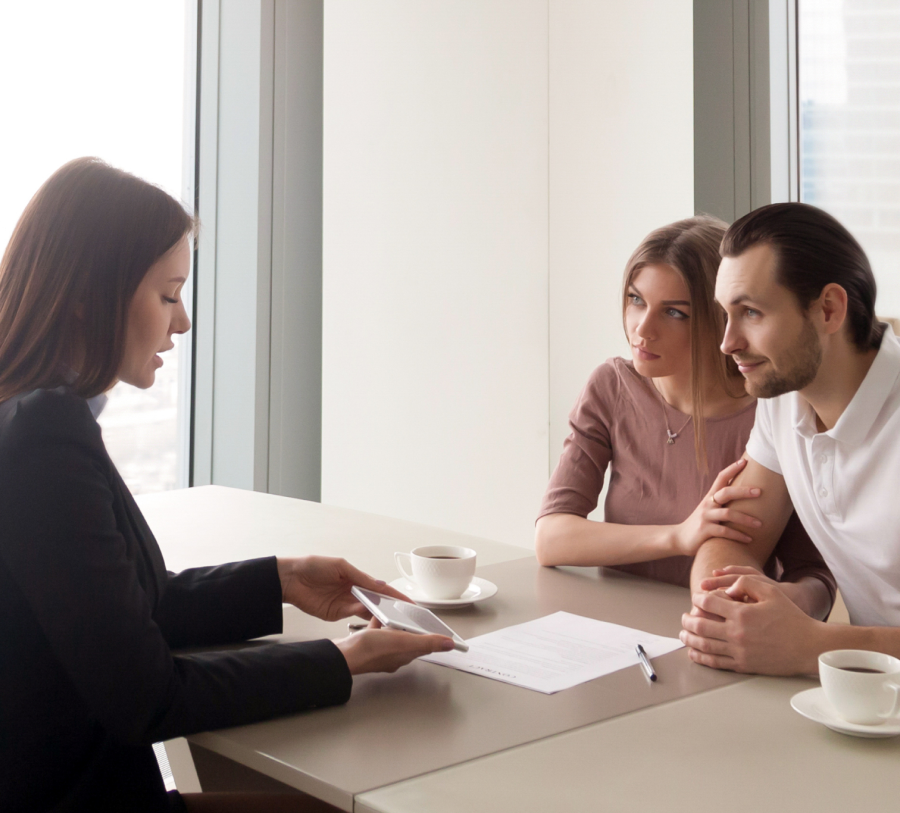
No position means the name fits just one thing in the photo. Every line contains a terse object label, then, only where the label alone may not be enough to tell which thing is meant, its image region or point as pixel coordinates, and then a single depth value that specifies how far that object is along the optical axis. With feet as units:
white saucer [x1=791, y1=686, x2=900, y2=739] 2.90
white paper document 3.54
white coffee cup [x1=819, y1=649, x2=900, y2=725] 2.92
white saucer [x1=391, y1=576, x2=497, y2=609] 4.36
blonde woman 5.58
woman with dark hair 2.96
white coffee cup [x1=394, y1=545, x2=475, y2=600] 4.38
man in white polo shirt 4.46
